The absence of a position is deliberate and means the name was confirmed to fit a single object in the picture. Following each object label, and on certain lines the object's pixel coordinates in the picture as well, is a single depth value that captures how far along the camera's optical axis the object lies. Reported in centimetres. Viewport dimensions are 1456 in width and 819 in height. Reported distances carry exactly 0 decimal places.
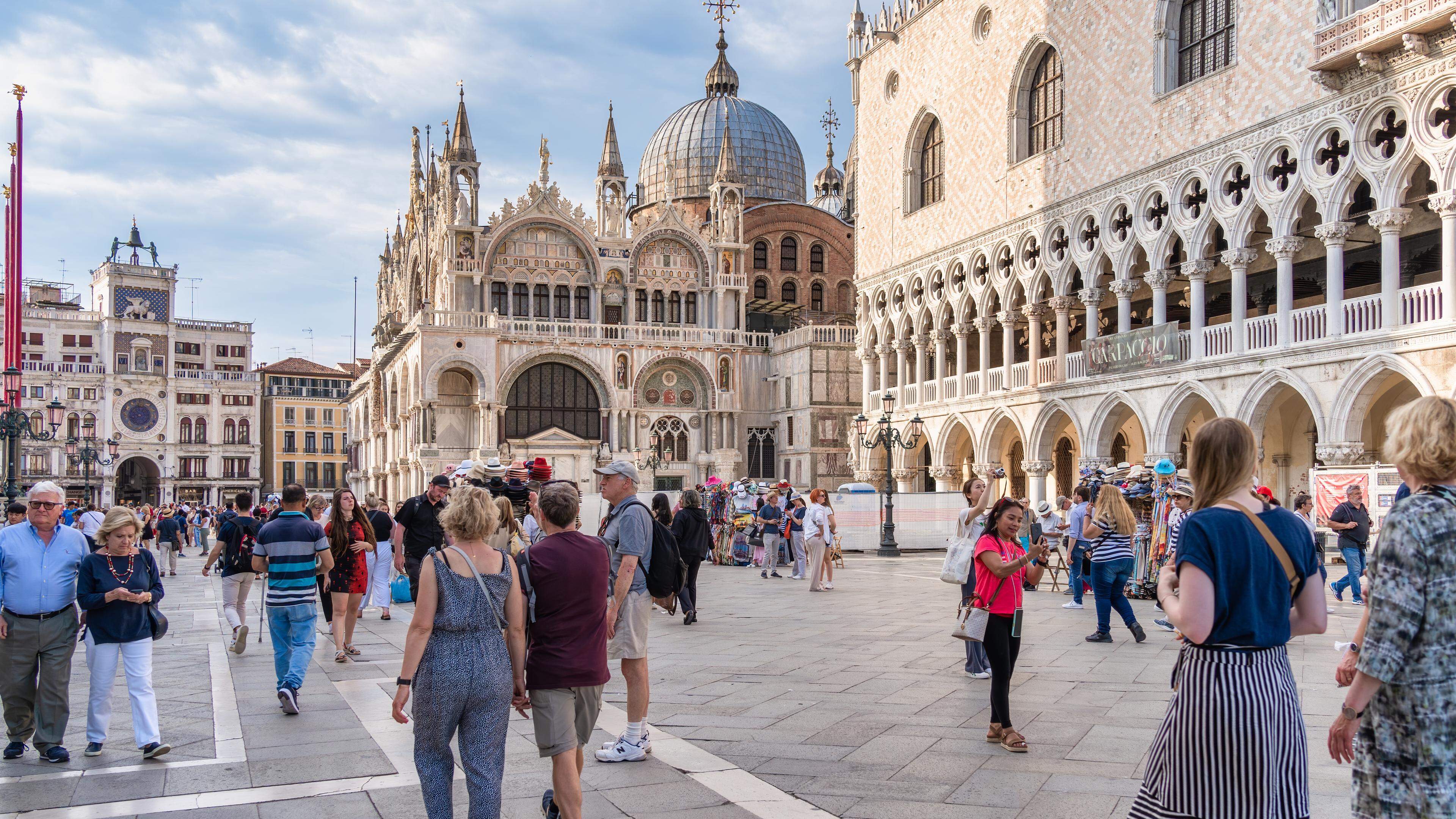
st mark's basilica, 4088
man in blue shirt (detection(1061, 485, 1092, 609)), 1446
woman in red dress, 1031
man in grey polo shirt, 647
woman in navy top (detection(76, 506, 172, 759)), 671
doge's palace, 1884
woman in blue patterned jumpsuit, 475
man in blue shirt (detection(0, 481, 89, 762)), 675
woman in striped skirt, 363
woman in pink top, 671
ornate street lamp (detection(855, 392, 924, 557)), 2520
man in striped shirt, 815
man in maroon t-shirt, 511
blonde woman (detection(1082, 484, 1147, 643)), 1091
